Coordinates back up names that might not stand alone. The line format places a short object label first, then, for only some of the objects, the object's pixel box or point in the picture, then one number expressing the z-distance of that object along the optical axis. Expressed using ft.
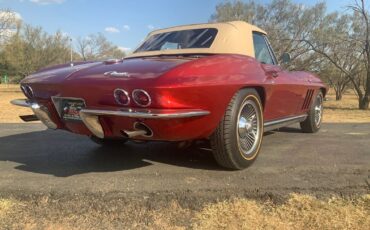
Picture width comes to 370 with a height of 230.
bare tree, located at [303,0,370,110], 75.25
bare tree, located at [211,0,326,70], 91.56
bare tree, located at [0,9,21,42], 131.13
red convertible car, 11.48
